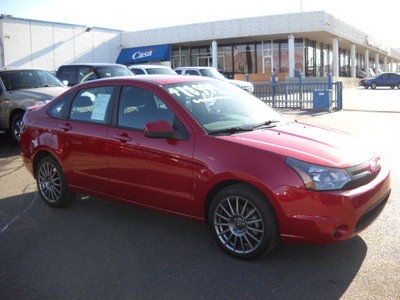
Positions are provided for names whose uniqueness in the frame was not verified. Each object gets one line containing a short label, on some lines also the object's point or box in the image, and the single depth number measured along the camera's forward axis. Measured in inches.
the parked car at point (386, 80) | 1679.4
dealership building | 1439.5
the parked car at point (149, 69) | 753.6
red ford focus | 140.3
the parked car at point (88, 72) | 533.6
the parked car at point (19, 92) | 399.2
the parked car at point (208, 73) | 871.7
